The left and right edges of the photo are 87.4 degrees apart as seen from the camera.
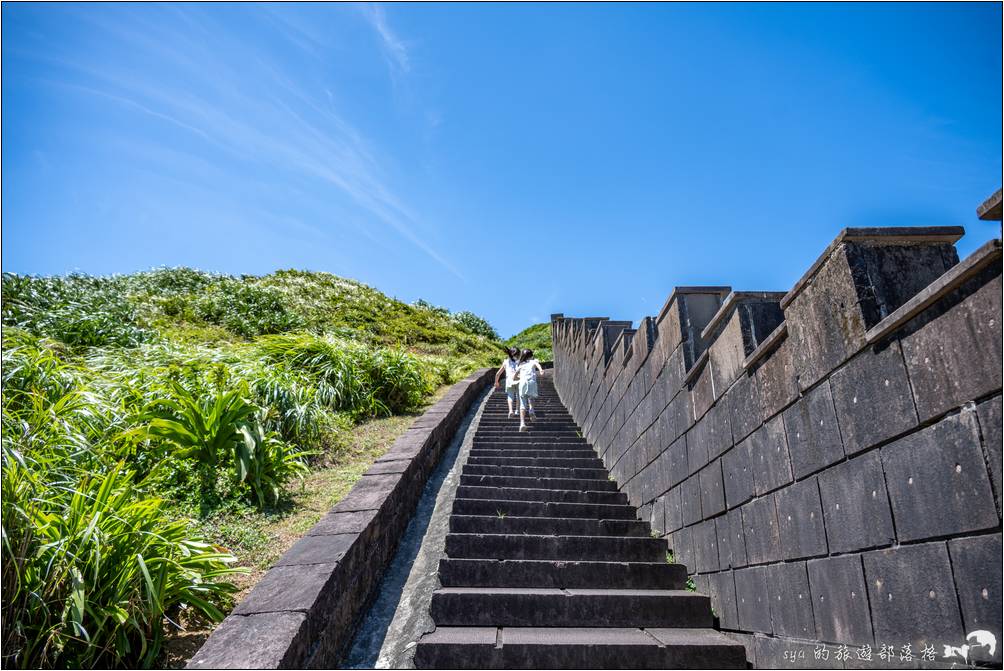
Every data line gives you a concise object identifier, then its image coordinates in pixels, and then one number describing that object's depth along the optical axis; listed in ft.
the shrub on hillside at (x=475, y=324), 90.07
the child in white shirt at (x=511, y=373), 27.73
